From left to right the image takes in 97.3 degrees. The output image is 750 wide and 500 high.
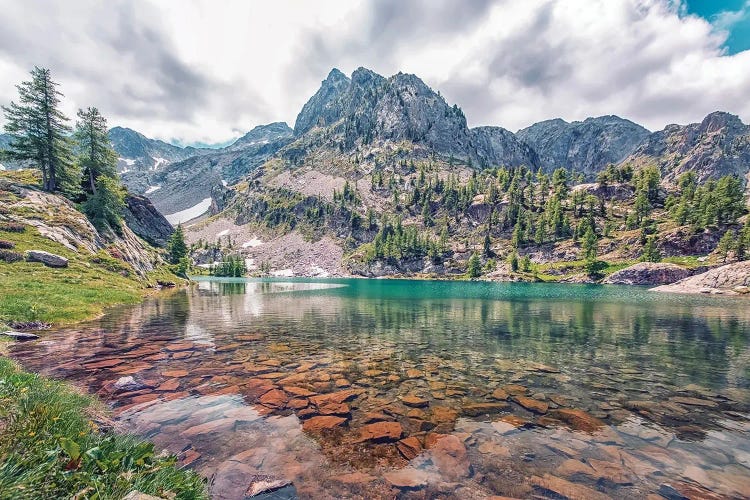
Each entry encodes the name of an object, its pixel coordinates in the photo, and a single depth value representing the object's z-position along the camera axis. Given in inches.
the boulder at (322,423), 435.2
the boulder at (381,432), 412.8
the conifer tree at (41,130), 2519.7
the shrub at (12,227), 1871.3
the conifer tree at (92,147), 3083.2
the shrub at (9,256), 1528.1
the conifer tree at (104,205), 2731.3
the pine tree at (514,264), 7469.5
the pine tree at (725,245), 5032.0
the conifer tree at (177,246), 5280.5
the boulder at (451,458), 343.0
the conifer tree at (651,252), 5999.0
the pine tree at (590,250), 6146.7
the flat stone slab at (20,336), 742.5
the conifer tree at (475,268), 7765.8
